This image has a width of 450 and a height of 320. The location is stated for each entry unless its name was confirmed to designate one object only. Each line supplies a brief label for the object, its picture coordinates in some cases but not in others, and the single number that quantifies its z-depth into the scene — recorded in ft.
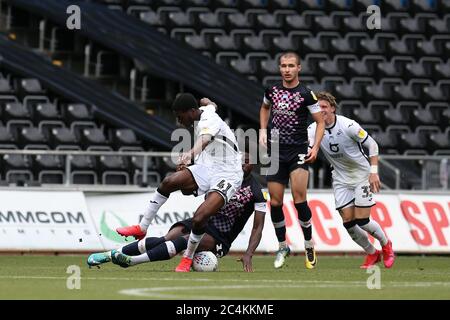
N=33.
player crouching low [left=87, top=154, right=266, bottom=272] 43.70
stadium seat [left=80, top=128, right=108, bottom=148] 78.74
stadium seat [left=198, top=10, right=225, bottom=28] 92.89
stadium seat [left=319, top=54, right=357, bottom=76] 92.84
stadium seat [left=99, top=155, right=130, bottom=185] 72.79
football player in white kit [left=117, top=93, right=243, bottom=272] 43.50
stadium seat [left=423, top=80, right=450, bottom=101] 94.43
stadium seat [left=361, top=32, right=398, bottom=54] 96.27
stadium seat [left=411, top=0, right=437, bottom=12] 102.01
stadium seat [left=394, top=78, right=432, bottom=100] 93.61
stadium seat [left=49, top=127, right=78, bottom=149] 78.02
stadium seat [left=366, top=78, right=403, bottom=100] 92.32
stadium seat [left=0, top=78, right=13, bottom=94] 80.74
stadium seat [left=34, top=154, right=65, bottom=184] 71.87
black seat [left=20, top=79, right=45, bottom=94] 81.66
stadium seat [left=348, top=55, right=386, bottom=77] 94.35
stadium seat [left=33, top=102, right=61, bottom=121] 80.23
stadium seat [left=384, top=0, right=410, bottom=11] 101.24
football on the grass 45.50
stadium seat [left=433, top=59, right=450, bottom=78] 96.17
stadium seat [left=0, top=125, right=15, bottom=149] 76.74
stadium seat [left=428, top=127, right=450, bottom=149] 88.53
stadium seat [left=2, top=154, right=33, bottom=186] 70.22
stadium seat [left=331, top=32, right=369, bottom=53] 95.23
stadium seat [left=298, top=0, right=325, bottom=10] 98.27
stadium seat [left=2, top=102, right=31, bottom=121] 79.36
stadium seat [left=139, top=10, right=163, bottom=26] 91.20
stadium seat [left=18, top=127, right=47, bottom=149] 77.46
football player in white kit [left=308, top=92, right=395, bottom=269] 50.49
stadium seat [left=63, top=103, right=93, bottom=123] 80.89
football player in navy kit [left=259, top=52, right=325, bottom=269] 47.75
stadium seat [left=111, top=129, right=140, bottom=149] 80.18
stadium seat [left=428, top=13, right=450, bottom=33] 99.96
